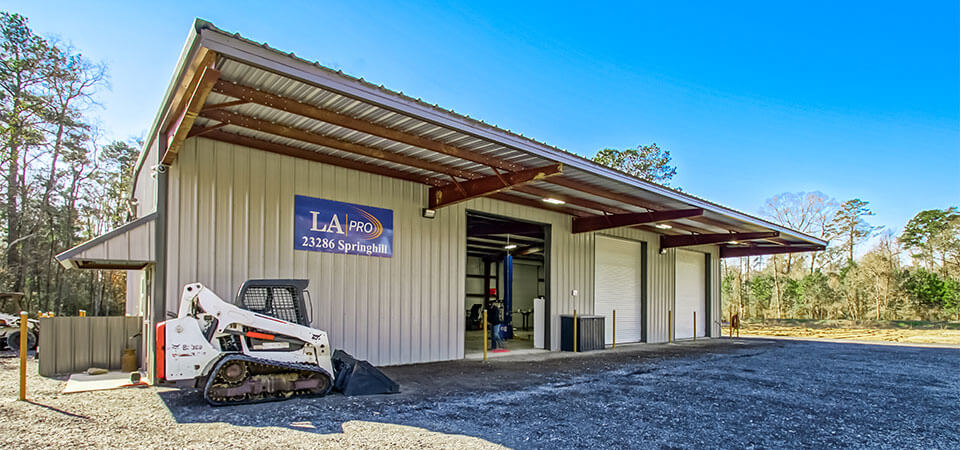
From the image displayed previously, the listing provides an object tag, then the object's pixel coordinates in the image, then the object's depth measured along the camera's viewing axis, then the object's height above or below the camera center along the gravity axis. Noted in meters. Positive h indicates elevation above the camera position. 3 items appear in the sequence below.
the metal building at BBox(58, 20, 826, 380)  6.09 +0.88
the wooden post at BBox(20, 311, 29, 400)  6.05 -1.15
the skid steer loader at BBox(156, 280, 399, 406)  5.79 -1.14
